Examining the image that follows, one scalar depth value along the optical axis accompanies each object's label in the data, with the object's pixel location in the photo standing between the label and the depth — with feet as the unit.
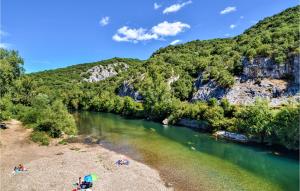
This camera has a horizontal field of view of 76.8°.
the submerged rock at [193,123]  198.46
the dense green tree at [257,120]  139.65
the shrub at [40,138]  137.27
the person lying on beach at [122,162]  107.11
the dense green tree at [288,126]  120.80
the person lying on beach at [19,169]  91.27
